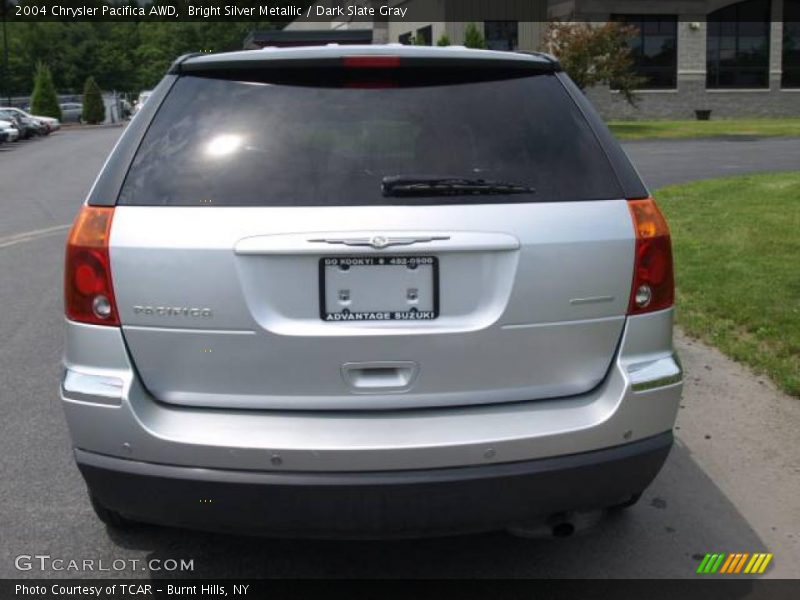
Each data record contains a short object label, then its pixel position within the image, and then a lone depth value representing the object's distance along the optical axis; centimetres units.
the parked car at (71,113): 6569
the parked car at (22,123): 4166
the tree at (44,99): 5734
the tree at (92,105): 6403
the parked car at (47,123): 4568
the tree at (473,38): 3675
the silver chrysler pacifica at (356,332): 261
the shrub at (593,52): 3375
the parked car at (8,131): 3738
